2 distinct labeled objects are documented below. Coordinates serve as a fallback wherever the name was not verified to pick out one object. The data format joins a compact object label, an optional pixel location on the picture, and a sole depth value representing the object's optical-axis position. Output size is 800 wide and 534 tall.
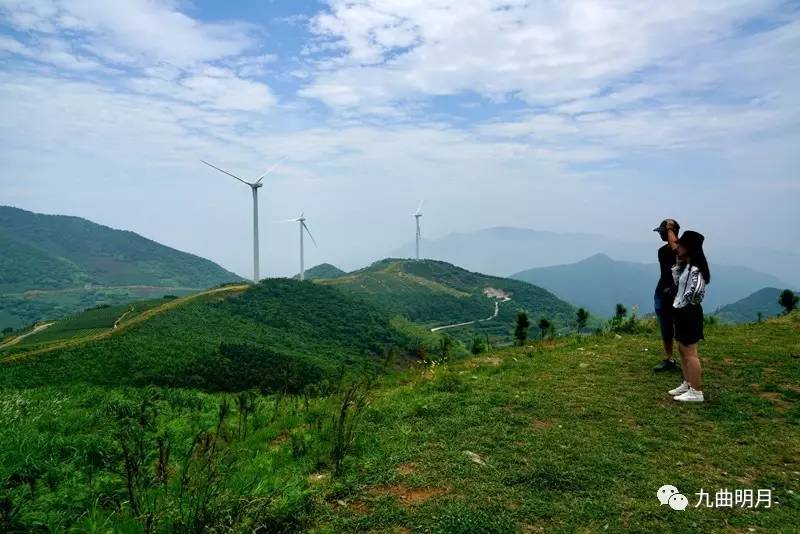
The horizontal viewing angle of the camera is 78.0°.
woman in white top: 8.59
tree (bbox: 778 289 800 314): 22.76
